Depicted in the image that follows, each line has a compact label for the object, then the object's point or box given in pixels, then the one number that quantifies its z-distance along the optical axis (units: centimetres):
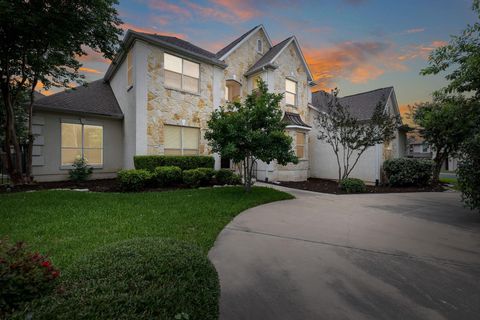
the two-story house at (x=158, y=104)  1024
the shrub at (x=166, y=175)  941
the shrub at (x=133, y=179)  852
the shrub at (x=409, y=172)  1206
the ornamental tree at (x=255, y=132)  768
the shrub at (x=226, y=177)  1065
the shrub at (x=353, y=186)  1039
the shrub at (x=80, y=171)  1005
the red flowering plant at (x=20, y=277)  135
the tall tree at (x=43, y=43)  686
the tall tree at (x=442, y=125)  853
